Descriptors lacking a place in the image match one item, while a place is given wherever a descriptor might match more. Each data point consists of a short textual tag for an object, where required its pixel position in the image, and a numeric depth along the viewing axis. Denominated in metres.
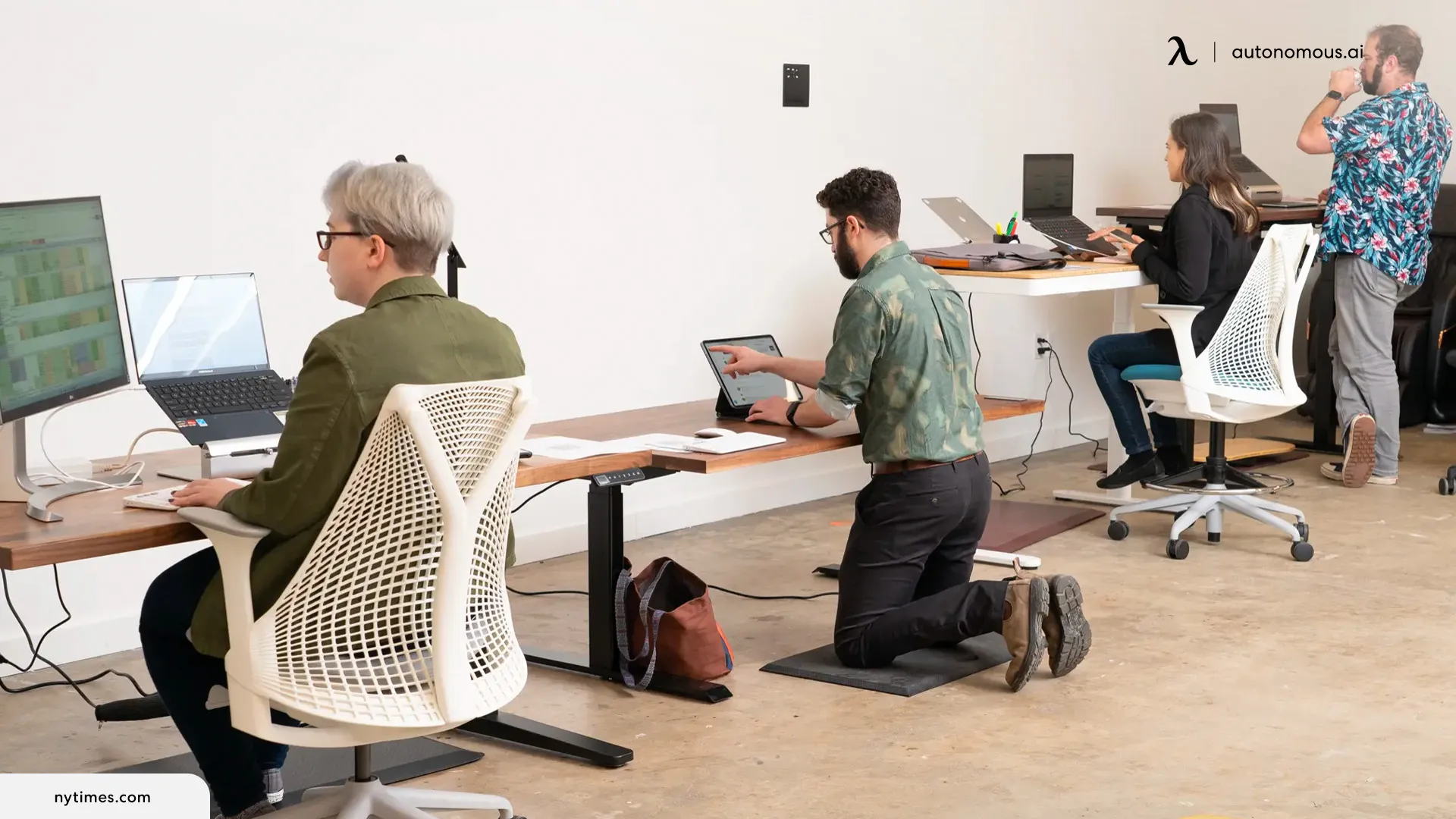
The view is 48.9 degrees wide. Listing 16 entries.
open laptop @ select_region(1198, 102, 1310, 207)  7.02
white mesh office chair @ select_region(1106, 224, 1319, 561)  5.10
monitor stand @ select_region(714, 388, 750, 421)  3.98
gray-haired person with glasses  2.40
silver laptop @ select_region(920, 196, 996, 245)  5.84
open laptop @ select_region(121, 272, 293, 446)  2.94
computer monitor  2.64
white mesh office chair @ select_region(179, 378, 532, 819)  2.36
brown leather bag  3.77
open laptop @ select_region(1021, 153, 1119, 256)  6.72
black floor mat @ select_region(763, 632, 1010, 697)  3.78
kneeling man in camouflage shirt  3.67
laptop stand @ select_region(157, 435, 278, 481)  2.88
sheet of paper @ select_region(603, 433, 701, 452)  3.54
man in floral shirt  6.09
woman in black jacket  5.32
